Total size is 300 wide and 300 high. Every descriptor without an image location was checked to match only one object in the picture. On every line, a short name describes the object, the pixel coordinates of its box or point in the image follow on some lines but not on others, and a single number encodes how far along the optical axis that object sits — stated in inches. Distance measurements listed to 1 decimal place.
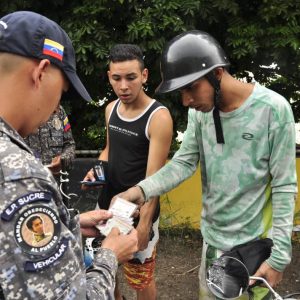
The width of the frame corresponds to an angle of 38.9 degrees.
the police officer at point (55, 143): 147.9
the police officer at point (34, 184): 45.4
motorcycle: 76.1
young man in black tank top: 121.0
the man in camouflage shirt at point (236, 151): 85.7
